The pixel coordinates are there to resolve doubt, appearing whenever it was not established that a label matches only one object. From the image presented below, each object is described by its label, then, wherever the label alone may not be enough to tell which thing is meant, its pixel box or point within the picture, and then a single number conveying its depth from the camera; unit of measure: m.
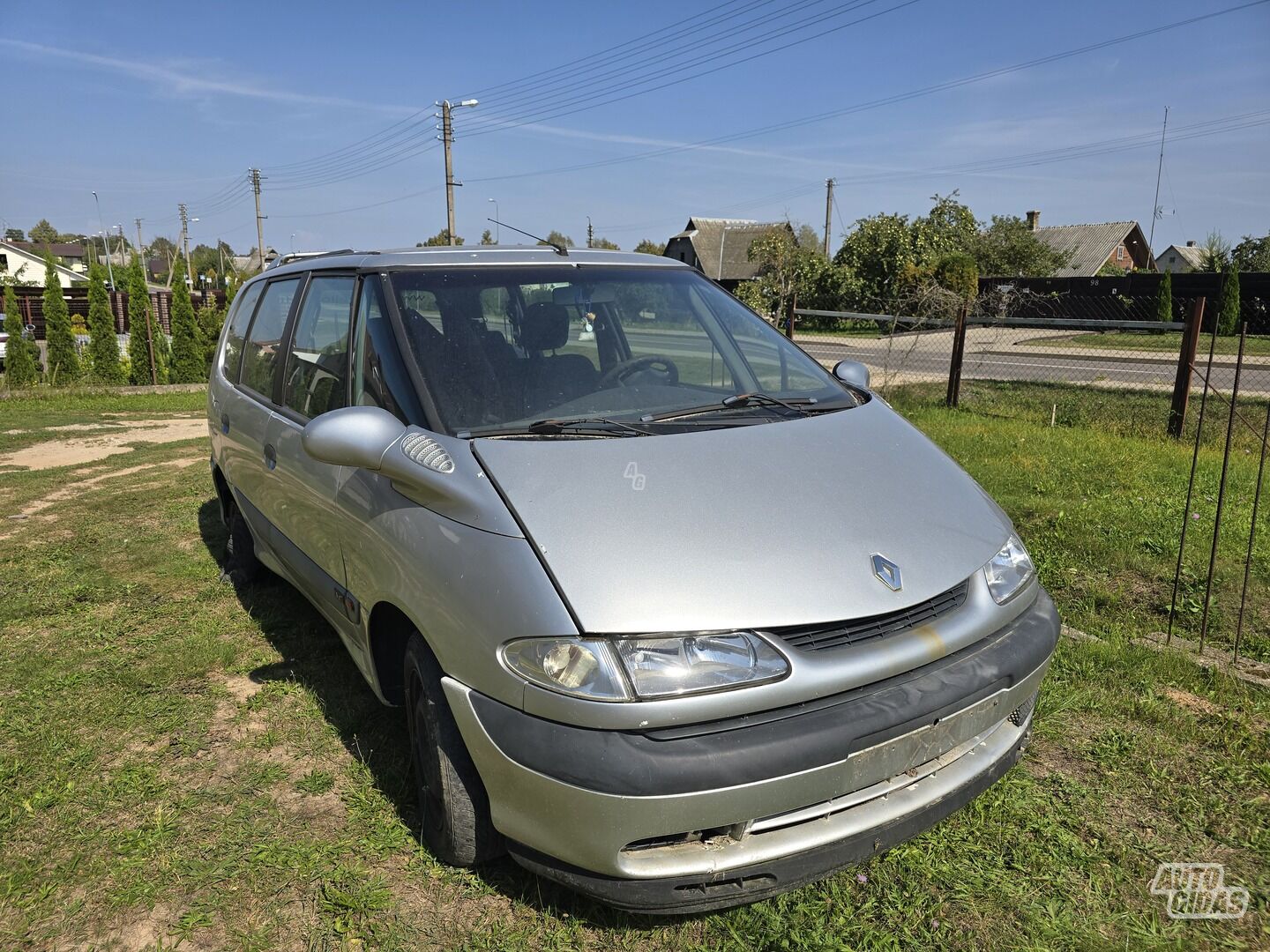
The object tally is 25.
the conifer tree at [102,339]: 16.33
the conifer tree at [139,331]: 15.76
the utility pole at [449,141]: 28.94
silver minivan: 1.95
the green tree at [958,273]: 28.27
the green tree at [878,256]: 32.53
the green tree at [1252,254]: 37.78
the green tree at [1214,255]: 30.15
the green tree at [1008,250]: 38.75
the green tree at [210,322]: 23.59
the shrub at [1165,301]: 23.47
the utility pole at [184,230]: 66.44
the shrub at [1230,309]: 20.42
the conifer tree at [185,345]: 16.72
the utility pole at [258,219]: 51.81
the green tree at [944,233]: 32.56
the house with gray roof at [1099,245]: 50.31
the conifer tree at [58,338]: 16.30
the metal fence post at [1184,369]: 7.26
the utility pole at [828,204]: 44.28
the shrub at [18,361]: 15.76
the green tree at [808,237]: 54.26
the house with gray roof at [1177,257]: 60.19
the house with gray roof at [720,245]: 53.69
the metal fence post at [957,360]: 9.52
